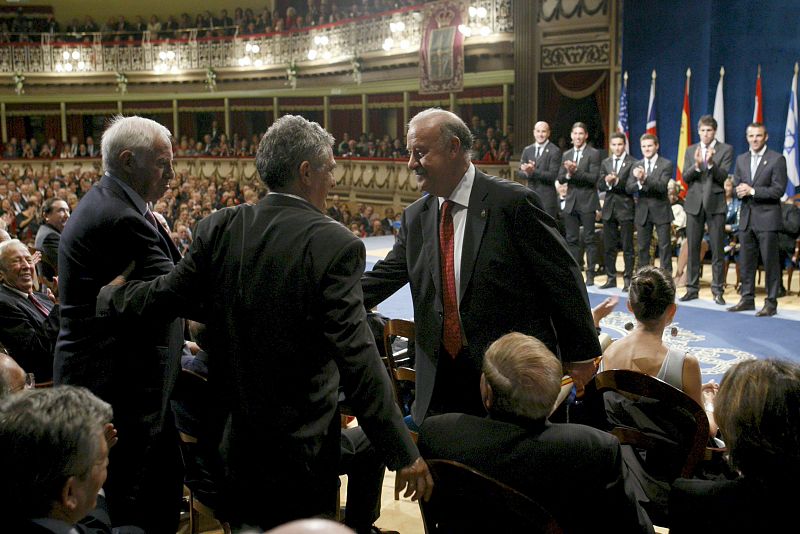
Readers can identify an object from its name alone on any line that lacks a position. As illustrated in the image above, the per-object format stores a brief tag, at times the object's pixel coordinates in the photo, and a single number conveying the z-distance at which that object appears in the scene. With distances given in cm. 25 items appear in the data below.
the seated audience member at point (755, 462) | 157
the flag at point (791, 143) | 925
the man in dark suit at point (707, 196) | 717
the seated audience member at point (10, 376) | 203
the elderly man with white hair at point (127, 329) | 228
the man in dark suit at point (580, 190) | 823
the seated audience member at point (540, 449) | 176
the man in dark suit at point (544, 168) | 833
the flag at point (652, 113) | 1058
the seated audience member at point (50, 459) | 148
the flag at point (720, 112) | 988
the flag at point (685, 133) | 1023
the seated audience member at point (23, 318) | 340
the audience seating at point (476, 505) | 166
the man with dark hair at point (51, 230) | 567
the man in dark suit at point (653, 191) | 769
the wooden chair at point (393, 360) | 300
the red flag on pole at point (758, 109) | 955
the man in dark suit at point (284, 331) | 191
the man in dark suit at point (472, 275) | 258
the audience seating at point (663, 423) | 234
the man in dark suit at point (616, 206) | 803
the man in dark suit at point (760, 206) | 670
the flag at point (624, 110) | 1091
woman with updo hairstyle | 269
